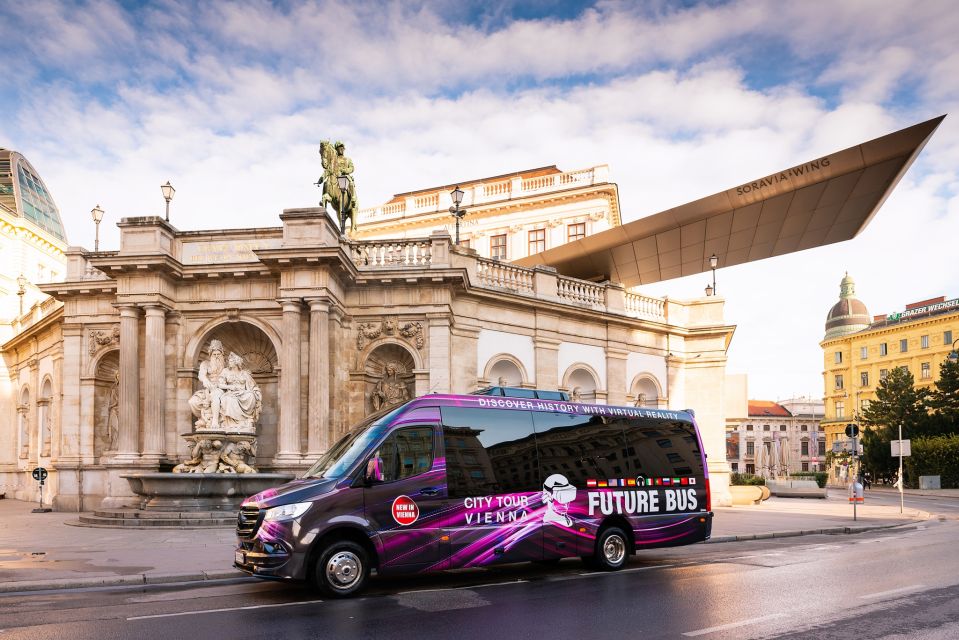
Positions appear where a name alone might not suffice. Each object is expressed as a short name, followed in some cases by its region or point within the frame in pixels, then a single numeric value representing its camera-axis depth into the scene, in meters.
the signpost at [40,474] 26.84
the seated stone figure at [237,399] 21.47
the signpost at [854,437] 26.49
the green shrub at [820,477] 54.66
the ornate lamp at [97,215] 27.77
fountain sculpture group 19.34
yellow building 90.50
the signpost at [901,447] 29.18
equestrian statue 25.73
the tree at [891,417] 65.62
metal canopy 25.61
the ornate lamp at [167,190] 24.64
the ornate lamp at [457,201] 25.67
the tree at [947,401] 63.47
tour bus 10.09
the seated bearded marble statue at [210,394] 21.38
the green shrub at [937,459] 53.38
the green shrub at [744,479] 39.31
